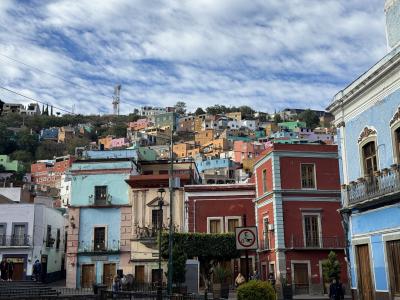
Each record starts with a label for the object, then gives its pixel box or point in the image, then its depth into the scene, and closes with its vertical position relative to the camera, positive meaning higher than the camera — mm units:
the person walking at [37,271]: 29953 +255
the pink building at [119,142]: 120125 +30307
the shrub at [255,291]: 11485 -431
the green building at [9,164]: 110125 +23454
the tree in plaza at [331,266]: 25203 +199
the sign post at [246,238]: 10797 +686
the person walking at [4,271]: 26828 +261
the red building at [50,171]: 104912 +21159
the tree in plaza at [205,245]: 29172 +1530
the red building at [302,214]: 28094 +3083
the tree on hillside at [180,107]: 171112 +53939
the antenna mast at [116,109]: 160788 +51604
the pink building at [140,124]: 146638 +41907
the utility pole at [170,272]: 20966 +24
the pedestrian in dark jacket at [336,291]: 17875 -704
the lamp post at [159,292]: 16634 -614
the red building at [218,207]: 33125 +4134
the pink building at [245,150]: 97375 +22616
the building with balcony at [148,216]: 33750 +3730
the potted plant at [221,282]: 24703 -519
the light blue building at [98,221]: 34125 +3491
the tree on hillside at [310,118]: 140600 +41517
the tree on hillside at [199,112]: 164325 +50251
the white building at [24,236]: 35750 +2694
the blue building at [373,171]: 15148 +3114
